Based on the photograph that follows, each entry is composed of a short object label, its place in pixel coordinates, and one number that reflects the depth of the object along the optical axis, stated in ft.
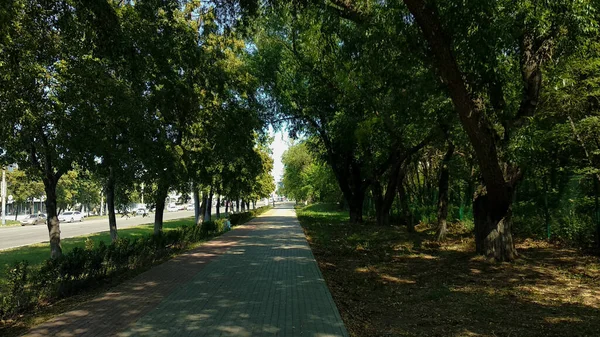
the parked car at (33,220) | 129.10
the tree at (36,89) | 21.13
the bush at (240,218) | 88.56
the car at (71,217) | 139.44
